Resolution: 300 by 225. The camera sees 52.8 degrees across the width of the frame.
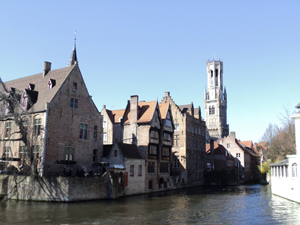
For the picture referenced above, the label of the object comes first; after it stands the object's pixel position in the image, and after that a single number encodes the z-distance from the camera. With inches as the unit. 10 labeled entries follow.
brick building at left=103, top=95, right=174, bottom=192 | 1755.7
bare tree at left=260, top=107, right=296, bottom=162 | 2118.6
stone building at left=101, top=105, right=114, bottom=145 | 1923.0
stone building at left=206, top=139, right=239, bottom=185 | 2529.5
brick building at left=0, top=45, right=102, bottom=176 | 1385.3
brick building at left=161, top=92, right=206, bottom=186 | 2255.2
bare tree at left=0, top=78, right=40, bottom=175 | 1177.6
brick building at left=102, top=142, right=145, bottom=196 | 1509.6
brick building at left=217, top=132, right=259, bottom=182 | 3110.2
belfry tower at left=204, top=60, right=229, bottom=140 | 6299.2
